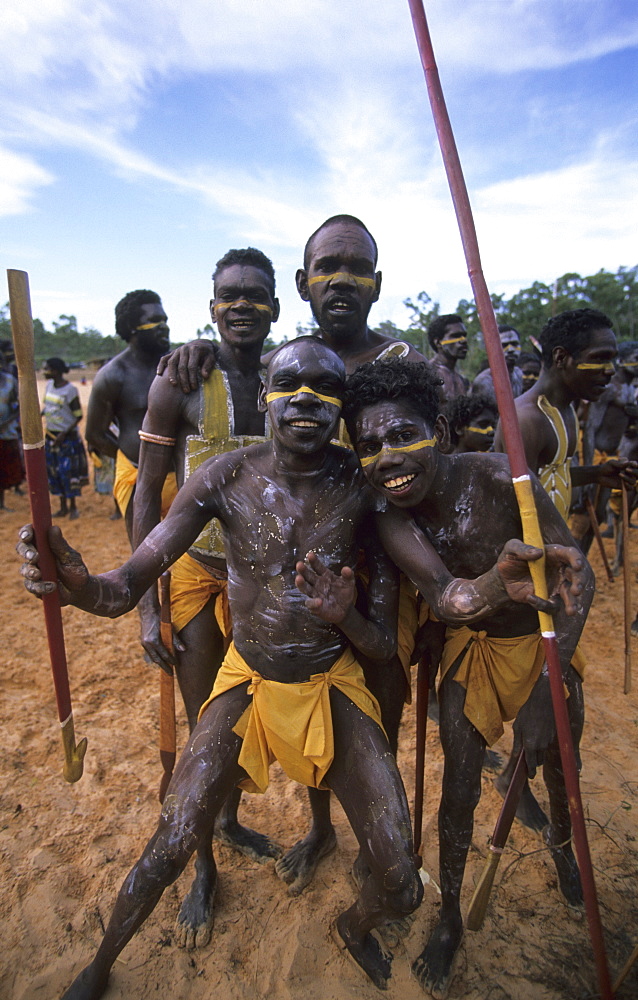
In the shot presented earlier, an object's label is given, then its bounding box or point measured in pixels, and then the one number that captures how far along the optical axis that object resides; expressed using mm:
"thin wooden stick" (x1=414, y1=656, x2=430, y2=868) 2596
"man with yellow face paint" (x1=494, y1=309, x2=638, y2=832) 3072
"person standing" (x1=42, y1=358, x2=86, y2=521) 8609
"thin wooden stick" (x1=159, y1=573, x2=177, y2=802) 2678
